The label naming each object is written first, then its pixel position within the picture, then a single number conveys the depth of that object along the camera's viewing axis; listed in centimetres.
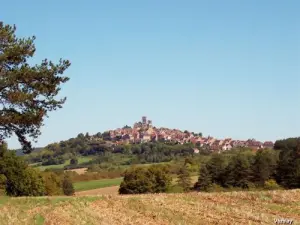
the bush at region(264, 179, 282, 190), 9181
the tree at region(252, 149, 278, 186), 10319
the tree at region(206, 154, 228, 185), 10725
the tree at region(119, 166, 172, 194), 9225
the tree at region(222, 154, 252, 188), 10312
